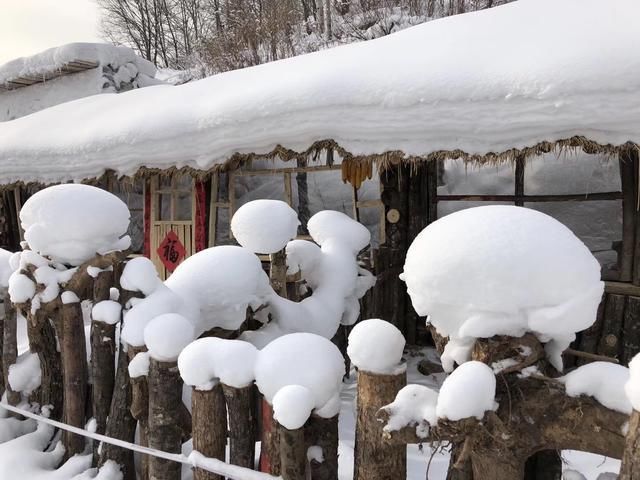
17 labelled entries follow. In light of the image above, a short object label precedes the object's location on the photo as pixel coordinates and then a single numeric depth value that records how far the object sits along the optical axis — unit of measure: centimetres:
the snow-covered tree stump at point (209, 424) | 172
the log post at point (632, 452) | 95
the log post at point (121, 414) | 219
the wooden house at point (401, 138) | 316
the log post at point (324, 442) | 158
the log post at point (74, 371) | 242
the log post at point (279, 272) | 267
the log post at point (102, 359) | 231
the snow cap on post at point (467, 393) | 104
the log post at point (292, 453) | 148
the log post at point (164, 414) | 188
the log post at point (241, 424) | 167
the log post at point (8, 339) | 294
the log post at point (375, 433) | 138
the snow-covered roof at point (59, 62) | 1062
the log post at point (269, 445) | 158
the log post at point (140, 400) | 199
